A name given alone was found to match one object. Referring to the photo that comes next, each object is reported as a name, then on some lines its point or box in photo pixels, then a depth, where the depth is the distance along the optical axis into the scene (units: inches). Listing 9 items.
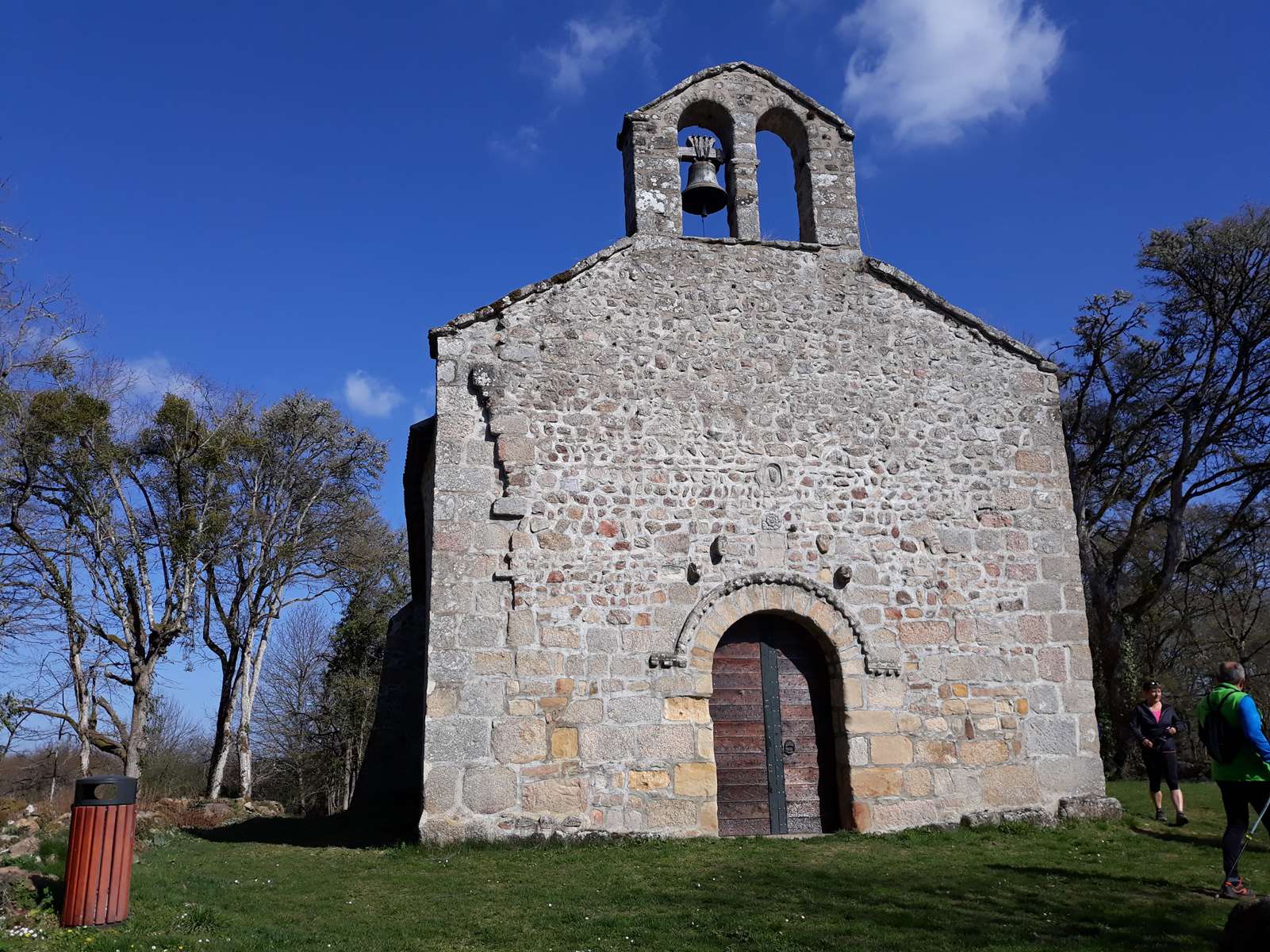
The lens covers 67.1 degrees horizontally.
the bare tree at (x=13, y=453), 714.2
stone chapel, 382.3
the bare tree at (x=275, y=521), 973.8
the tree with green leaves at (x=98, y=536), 793.6
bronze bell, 467.5
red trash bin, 241.3
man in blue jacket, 266.7
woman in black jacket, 411.5
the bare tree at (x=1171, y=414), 742.5
